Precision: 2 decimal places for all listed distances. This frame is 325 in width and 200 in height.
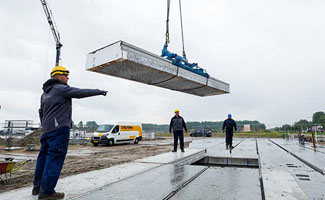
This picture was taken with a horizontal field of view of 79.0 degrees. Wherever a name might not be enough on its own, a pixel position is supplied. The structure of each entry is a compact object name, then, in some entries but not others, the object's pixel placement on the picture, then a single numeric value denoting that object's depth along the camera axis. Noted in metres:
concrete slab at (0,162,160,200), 2.81
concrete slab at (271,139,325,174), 5.38
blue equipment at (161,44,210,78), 5.61
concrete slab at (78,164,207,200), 2.75
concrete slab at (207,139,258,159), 7.18
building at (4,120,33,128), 18.86
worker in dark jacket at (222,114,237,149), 10.04
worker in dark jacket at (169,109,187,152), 7.87
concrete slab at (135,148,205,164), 5.66
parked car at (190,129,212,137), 32.28
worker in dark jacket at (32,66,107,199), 2.51
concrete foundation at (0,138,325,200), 2.81
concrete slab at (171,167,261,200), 2.81
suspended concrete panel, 4.20
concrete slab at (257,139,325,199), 2.87
